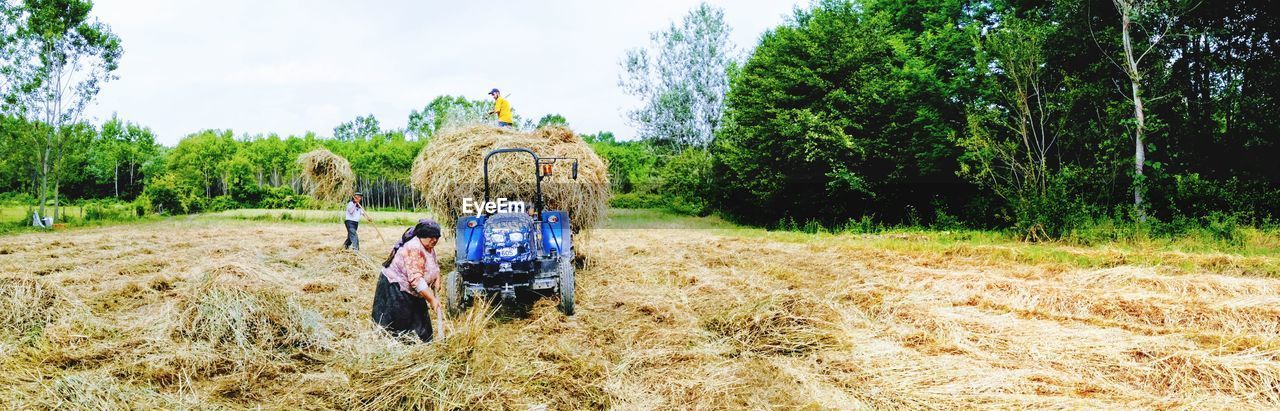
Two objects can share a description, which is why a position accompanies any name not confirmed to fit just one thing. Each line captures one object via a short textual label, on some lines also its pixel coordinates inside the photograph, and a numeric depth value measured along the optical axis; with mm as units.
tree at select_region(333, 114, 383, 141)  84688
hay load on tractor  9438
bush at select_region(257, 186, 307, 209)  42312
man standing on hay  10953
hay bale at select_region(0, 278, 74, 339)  5723
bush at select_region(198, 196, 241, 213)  37781
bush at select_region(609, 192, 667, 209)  38375
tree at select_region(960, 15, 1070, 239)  13844
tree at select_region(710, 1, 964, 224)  20062
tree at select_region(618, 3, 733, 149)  35312
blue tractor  6957
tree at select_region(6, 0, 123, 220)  21703
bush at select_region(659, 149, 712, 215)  32312
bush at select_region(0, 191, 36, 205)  43309
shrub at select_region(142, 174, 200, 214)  33781
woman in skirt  5453
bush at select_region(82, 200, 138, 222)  25952
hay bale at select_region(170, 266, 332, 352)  5375
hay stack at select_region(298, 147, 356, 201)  17719
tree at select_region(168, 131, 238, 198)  44844
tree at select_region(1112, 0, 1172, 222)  13664
